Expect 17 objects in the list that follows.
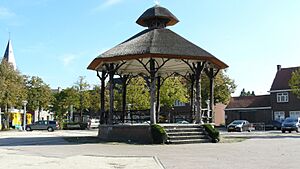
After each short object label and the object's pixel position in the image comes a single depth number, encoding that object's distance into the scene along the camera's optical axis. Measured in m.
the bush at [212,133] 22.87
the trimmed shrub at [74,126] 57.52
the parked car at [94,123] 61.00
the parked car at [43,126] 54.87
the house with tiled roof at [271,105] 62.53
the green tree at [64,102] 67.06
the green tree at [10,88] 52.74
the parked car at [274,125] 56.03
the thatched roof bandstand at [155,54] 22.88
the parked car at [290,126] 44.28
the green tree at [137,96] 49.25
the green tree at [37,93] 68.19
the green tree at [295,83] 43.69
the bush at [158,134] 21.56
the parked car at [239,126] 48.69
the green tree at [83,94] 66.38
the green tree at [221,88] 60.12
